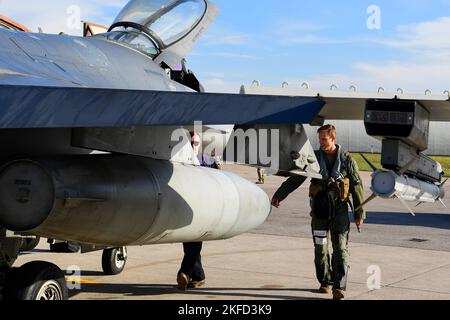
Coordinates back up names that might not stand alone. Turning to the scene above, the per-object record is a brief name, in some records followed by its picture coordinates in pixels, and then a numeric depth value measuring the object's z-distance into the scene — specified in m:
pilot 7.74
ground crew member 8.15
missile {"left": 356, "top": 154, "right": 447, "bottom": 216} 6.83
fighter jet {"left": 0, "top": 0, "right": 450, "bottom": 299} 4.60
